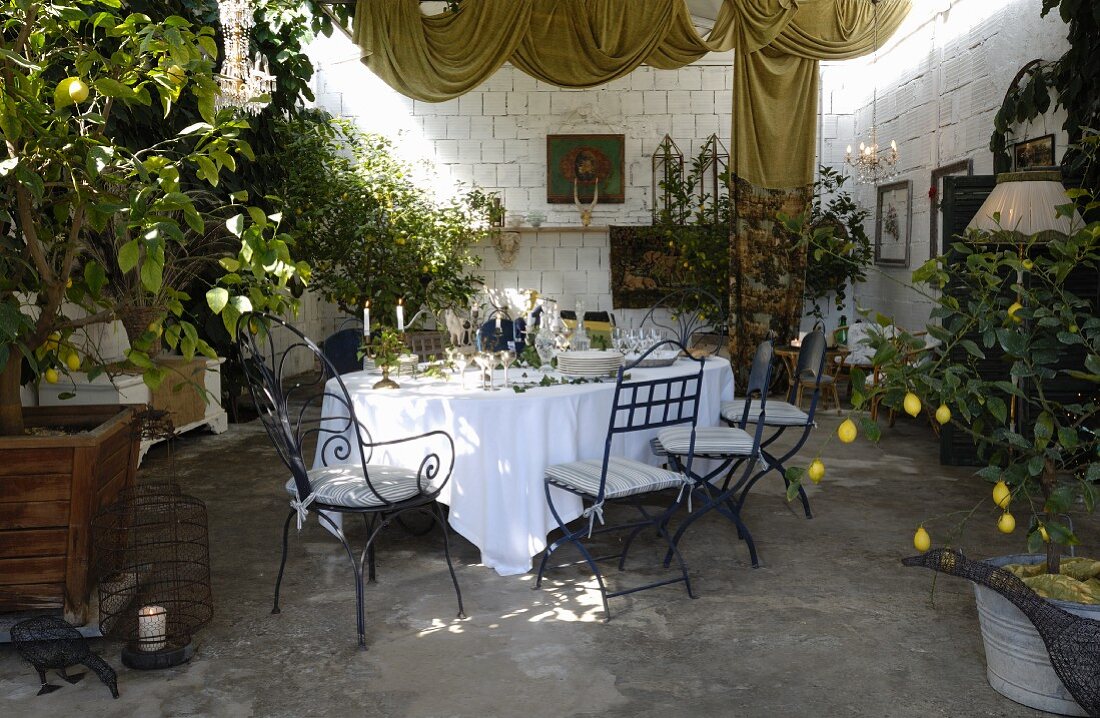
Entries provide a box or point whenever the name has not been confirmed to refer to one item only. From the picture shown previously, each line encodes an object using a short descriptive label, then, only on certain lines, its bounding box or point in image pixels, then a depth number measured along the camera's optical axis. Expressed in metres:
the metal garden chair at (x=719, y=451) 4.30
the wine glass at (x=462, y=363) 4.43
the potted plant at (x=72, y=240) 2.71
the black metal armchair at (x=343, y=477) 3.57
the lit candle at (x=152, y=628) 3.32
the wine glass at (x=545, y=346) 4.98
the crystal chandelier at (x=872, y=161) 7.97
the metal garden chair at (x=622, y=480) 3.80
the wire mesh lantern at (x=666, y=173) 10.65
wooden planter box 3.41
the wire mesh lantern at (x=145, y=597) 3.33
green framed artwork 10.82
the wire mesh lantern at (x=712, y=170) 10.55
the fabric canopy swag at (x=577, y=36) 6.65
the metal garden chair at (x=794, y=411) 4.98
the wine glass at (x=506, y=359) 4.53
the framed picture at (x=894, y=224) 8.90
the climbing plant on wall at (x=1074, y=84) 5.25
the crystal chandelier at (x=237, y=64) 4.96
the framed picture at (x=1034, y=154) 6.18
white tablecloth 4.09
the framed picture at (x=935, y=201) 8.02
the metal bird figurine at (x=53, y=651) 3.15
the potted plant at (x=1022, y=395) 2.69
